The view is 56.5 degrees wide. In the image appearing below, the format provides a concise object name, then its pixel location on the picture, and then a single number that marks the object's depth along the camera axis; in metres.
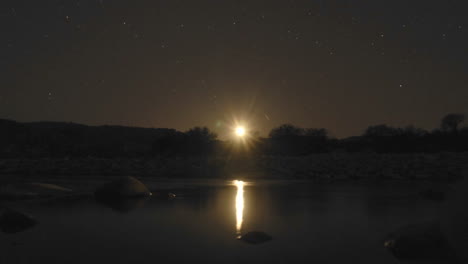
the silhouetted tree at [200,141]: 37.38
